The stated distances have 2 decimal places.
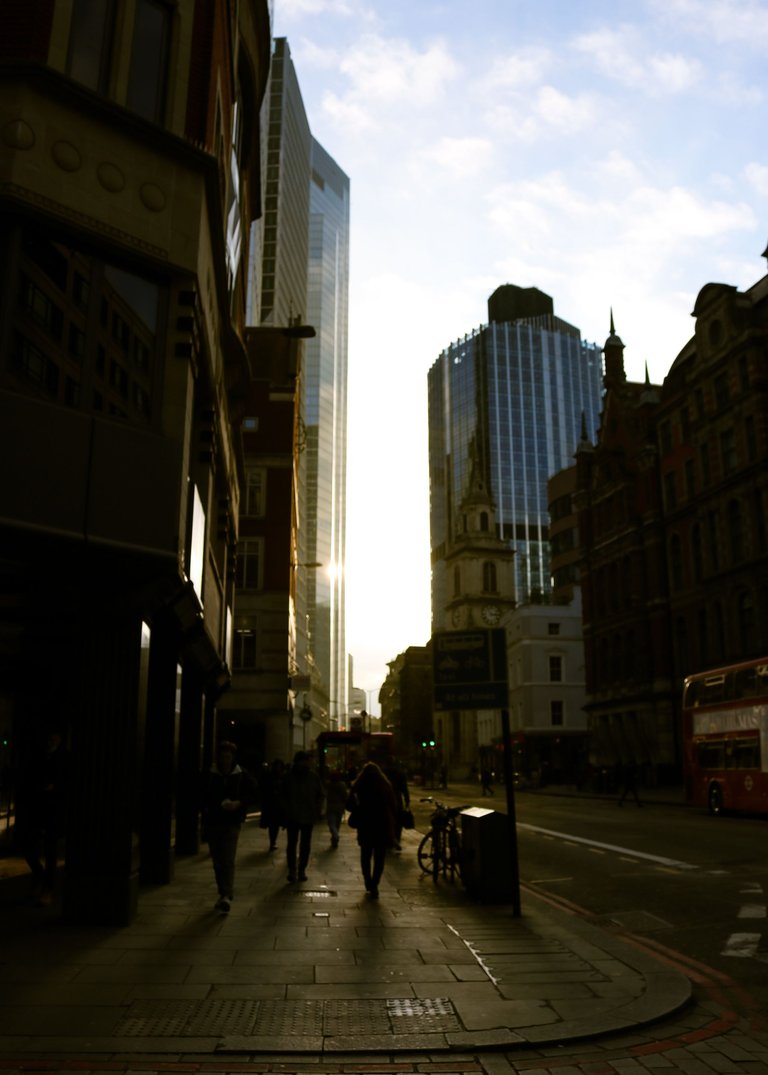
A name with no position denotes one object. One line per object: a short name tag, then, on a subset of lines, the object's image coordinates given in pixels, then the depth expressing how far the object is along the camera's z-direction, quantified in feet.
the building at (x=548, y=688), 247.50
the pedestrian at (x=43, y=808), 34.78
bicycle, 46.83
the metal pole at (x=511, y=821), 34.76
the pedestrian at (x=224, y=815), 35.24
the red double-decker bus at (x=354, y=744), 114.32
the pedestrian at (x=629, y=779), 116.98
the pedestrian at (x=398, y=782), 67.99
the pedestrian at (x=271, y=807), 56.79
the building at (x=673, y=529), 152.35
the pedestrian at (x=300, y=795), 44.83
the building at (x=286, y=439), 130.93
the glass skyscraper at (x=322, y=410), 585.63
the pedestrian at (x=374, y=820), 41.42
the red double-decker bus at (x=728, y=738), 84.84
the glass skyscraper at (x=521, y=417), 567.59
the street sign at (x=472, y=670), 38.47
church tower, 368.48
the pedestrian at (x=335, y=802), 69.72
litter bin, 37.78
